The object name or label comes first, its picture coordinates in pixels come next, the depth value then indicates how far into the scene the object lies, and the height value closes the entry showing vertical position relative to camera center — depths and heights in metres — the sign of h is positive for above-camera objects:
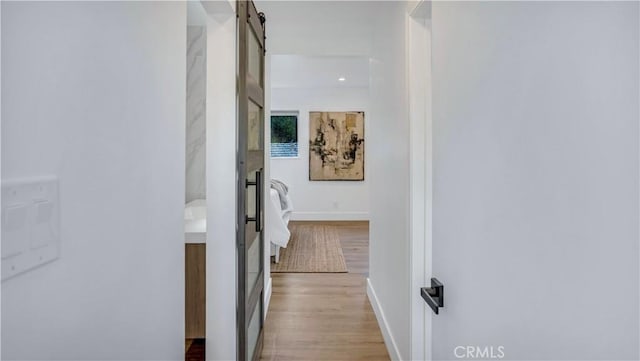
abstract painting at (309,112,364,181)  7.42 +0.62
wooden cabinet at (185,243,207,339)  2.42 -0.66
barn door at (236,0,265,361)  1.82 +0.01
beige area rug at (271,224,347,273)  4.35 -1.02
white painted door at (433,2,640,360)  0.50 -0.01
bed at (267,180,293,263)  4.37 -0.51
